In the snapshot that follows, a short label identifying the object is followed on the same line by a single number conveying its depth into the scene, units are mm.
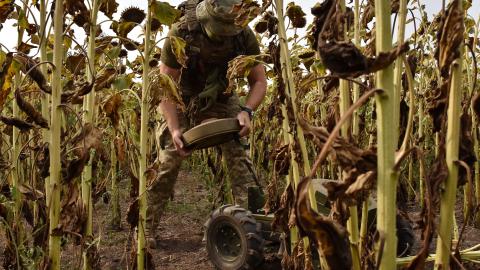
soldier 3350
